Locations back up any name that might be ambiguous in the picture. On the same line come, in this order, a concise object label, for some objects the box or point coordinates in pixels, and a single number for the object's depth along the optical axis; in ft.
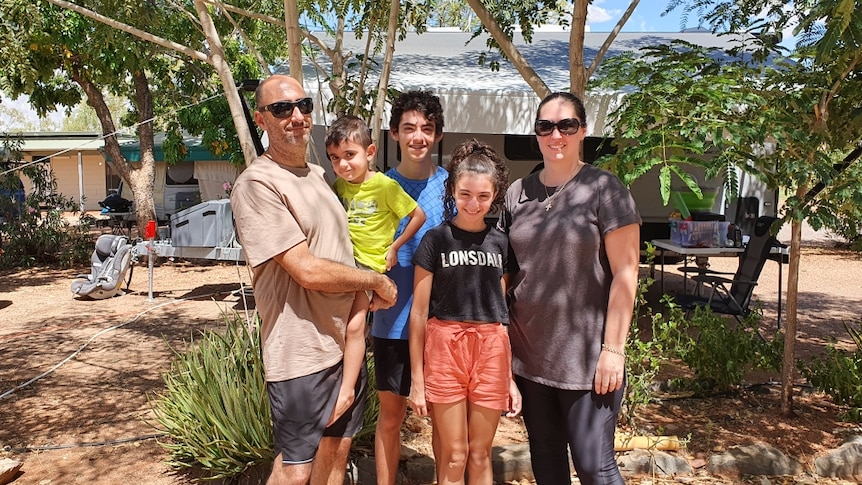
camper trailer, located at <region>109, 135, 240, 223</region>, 55.31
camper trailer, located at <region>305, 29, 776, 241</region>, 19.45
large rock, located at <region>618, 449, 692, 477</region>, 11.26
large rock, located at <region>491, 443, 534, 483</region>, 11.16
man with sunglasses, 6.80
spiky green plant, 10.64
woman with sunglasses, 7.28
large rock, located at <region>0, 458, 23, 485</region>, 11.24
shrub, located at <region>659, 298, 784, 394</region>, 14.28
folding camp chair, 19.43
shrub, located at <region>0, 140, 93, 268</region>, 38.27
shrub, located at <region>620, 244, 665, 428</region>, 12.05
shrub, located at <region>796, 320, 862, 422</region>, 13.00
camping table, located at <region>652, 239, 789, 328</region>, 21.44
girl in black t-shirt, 7.86
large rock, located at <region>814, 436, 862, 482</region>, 11.25
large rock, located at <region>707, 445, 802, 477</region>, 11.21
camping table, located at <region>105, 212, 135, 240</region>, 47.39
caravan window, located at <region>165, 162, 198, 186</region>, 61.82
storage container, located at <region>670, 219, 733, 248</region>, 22.13
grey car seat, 28.04
